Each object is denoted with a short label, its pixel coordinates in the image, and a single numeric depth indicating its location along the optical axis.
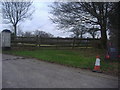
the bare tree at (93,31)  15.58
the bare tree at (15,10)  25.72
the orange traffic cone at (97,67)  6.39
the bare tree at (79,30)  15.38
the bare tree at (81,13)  12.31
